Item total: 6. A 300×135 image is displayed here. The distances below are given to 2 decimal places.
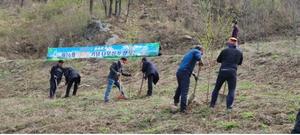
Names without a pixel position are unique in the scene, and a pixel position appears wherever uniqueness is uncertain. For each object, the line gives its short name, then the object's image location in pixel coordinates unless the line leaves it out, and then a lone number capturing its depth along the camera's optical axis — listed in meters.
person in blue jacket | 12.59
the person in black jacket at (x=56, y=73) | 19.56
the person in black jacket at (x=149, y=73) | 17.44
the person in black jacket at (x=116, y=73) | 17.00
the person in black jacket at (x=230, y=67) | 12.34
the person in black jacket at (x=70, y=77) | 19.09
